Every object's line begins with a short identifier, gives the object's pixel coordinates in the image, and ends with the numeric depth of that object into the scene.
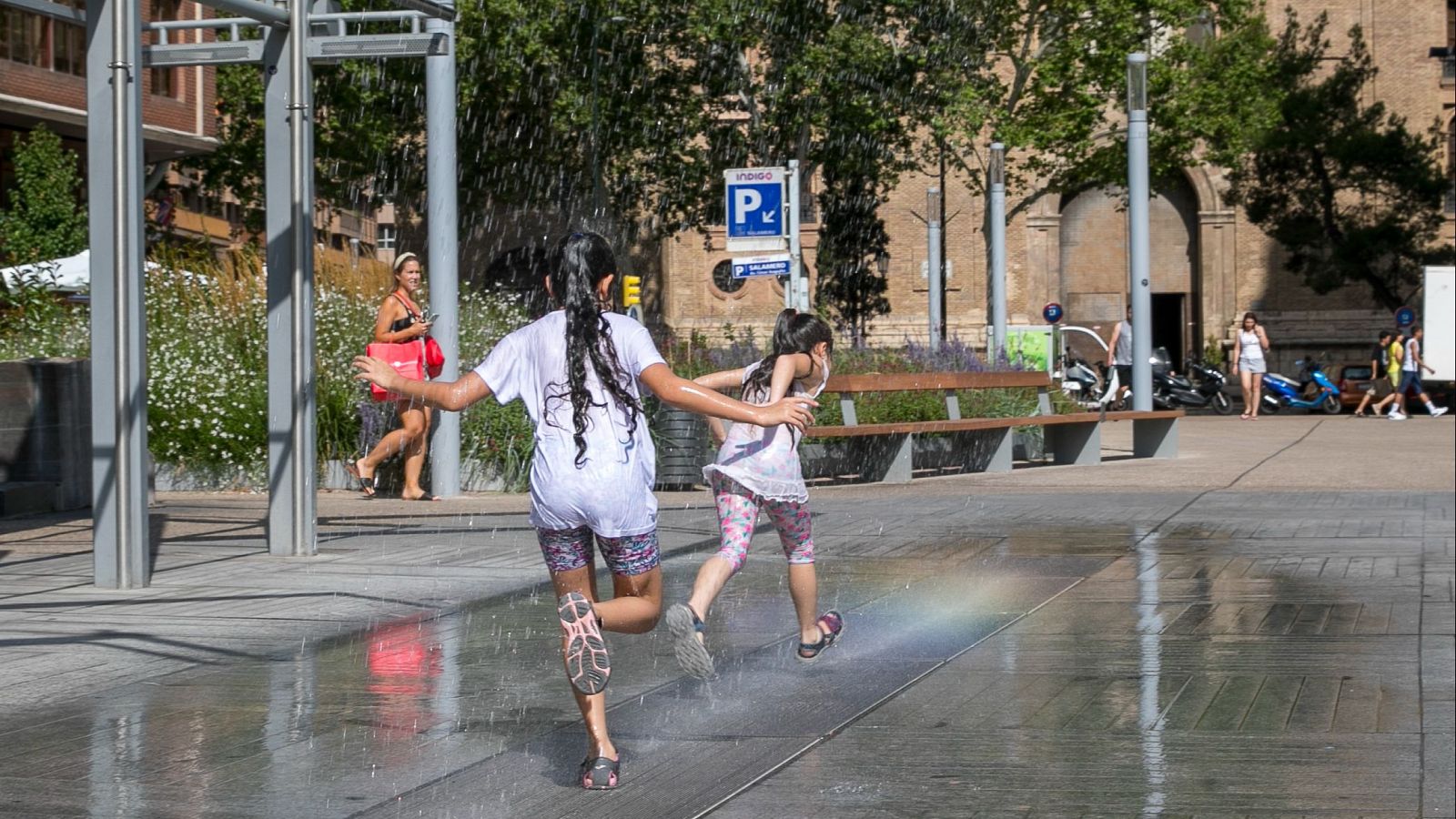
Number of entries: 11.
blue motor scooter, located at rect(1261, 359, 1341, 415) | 36.78
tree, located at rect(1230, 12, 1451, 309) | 48.19
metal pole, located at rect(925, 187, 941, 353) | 38.16
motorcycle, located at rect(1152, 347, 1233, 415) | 35.94
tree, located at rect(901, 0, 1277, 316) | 40.16
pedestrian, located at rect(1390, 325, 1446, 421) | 28.84
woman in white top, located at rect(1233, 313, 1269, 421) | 31.33
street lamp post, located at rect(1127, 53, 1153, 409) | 21.86
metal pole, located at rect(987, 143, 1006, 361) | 28.52
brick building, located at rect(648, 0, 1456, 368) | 58.56
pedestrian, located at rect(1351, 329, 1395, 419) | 33.59
